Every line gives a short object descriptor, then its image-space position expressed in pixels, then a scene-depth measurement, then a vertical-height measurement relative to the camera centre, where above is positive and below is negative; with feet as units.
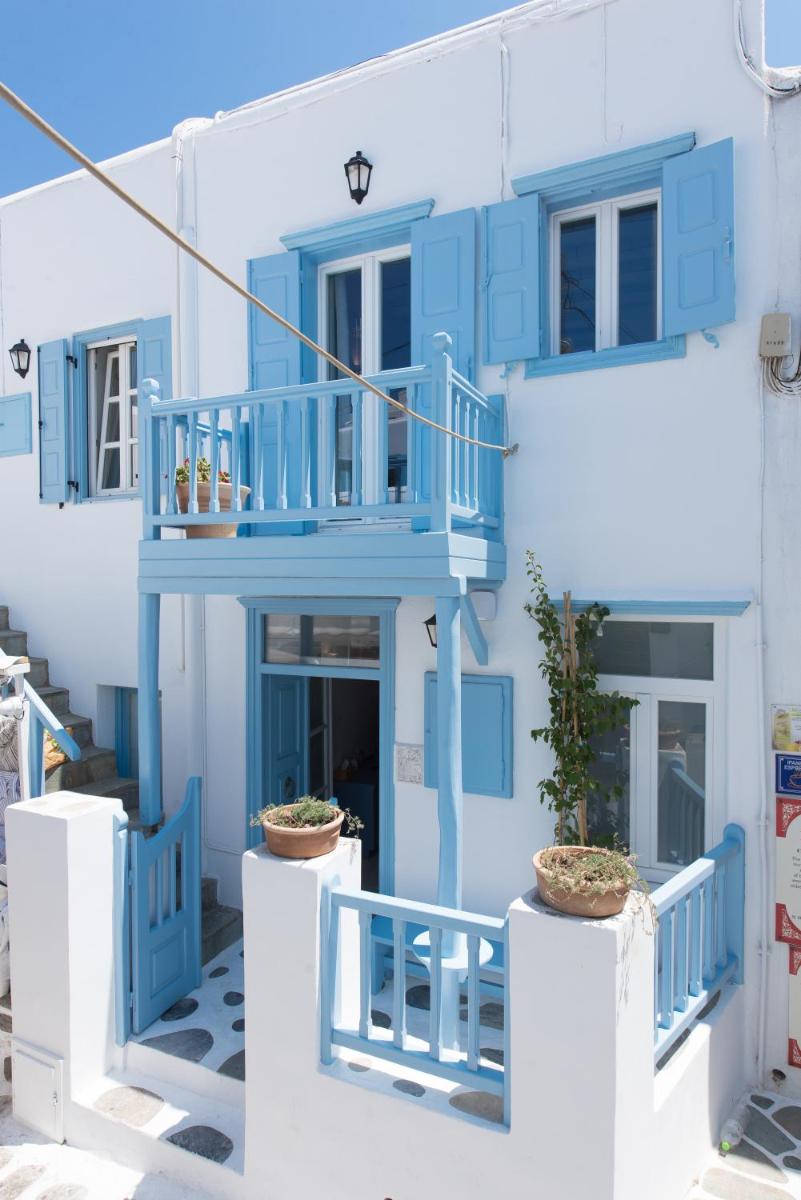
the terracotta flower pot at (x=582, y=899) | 9.50 -3.93
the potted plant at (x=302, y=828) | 11.80 -3.75
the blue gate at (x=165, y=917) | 15.21 -6.98
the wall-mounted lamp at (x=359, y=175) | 18.22 +9.85
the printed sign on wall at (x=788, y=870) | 14.46 -5.39
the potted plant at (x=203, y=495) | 16.30 +1.98
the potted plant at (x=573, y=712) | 15.65 -2.60
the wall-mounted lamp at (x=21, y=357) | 24.08 +7.23
